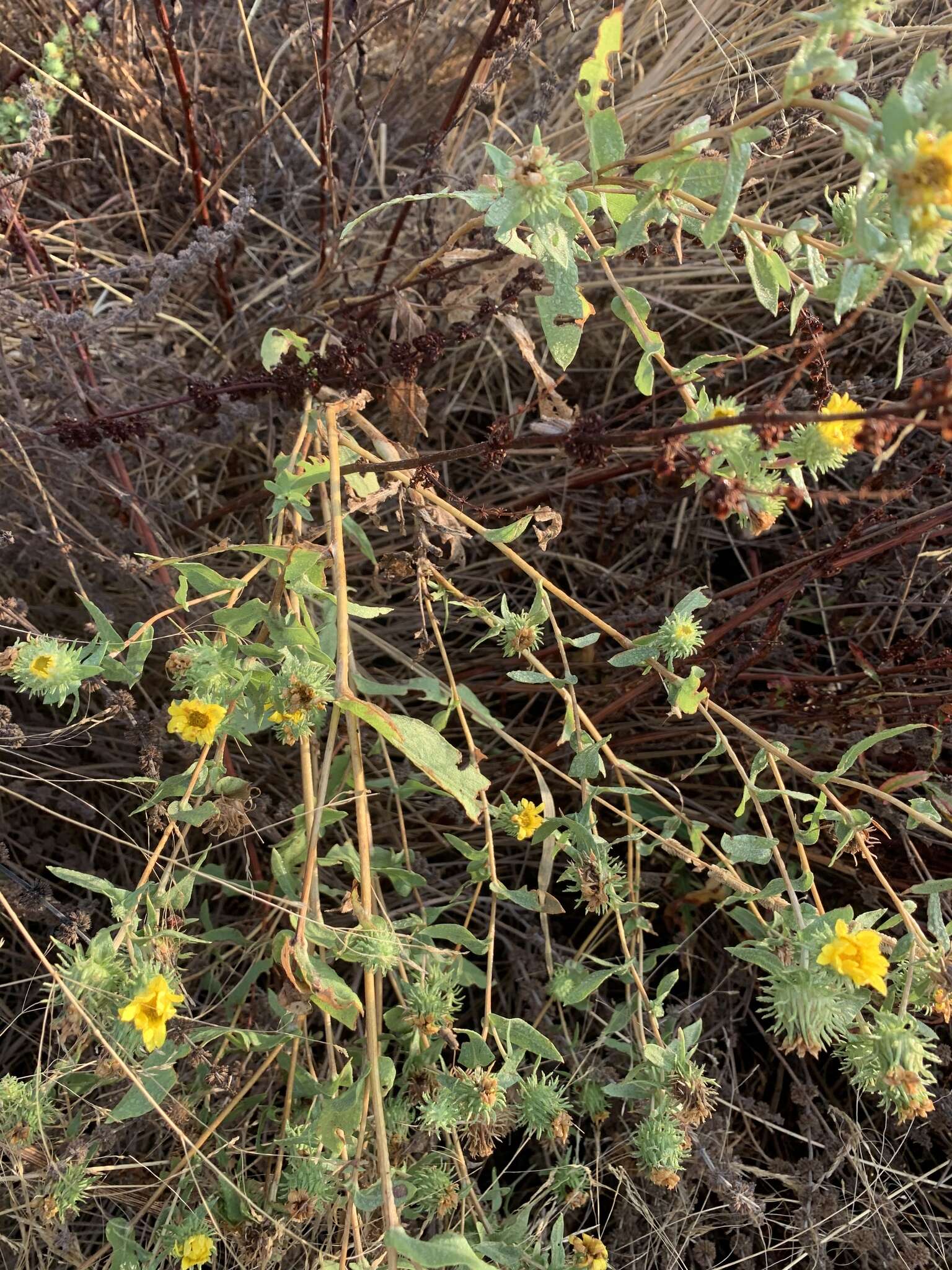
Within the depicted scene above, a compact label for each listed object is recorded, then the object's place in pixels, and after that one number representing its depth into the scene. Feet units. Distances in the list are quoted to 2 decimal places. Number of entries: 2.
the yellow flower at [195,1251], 1.27
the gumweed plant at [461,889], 1.14
